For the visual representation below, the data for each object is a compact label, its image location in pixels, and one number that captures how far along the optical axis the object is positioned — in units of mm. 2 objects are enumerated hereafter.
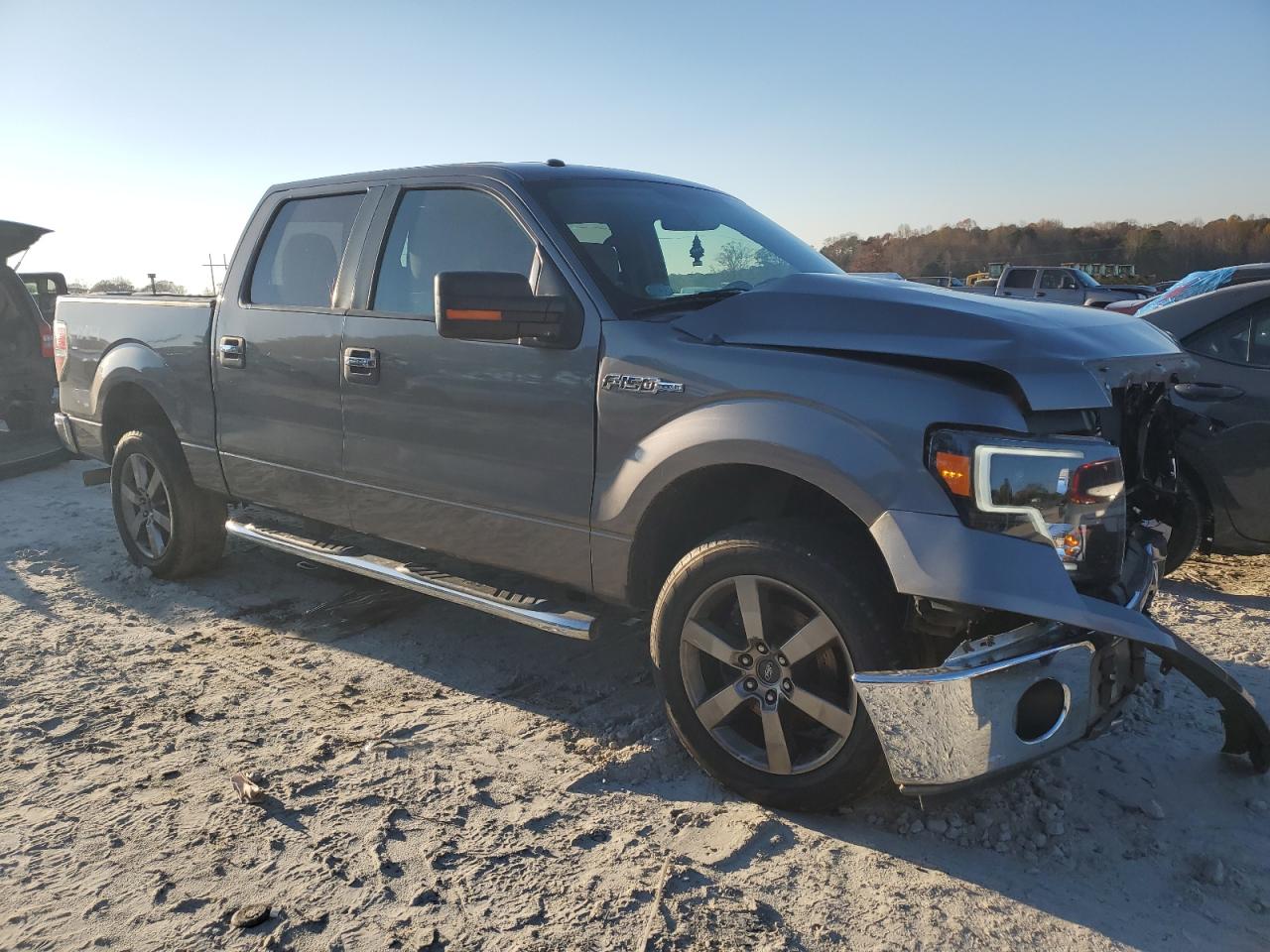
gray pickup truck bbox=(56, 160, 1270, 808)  2447
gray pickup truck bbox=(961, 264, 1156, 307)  25070
